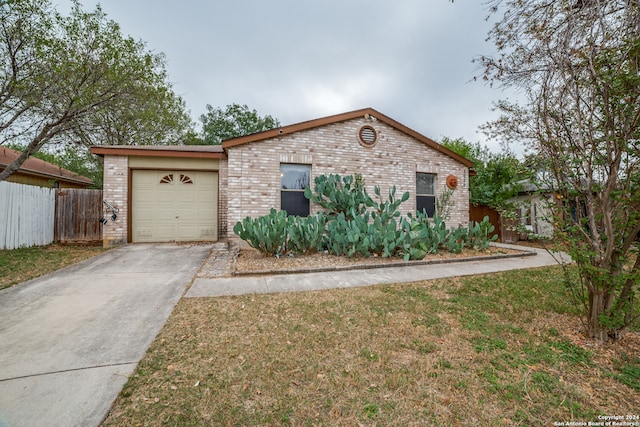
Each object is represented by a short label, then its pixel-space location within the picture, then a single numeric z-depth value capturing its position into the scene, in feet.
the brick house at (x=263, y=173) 24.98
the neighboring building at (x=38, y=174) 36.04
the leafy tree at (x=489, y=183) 39.17
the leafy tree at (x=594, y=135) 7.63
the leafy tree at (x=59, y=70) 22.57
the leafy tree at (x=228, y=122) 77.25
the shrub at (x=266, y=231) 19.02
